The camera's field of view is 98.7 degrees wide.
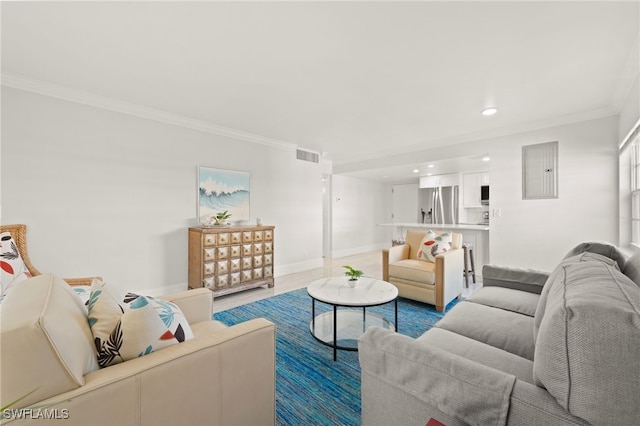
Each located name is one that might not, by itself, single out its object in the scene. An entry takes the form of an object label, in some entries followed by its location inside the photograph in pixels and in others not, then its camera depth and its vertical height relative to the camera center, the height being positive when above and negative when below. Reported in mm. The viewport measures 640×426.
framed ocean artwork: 4129 +299
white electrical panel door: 3881 +591
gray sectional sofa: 750 -562
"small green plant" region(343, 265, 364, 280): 2721 -615
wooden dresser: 3713 -656
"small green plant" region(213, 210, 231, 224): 4098 -68
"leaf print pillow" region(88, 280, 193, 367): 1049 -469
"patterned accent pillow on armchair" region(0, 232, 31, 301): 2252 -435
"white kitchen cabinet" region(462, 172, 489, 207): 6074 +557
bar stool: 4297 -804
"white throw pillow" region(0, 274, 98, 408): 763 -409
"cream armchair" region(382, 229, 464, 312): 3209 -755
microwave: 5973 +386
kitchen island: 4746 -486
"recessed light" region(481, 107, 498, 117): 3453 +1289
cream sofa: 780 -559
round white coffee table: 2330 -757
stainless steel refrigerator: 6492 +183
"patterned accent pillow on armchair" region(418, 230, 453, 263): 3596 -447
